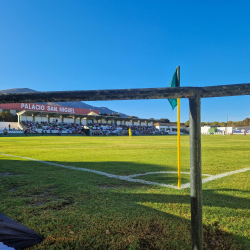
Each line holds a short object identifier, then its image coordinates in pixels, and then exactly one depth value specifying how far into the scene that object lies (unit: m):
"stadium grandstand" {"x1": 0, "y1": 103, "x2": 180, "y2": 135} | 49.28
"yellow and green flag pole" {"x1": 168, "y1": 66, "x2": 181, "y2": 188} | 3.52
